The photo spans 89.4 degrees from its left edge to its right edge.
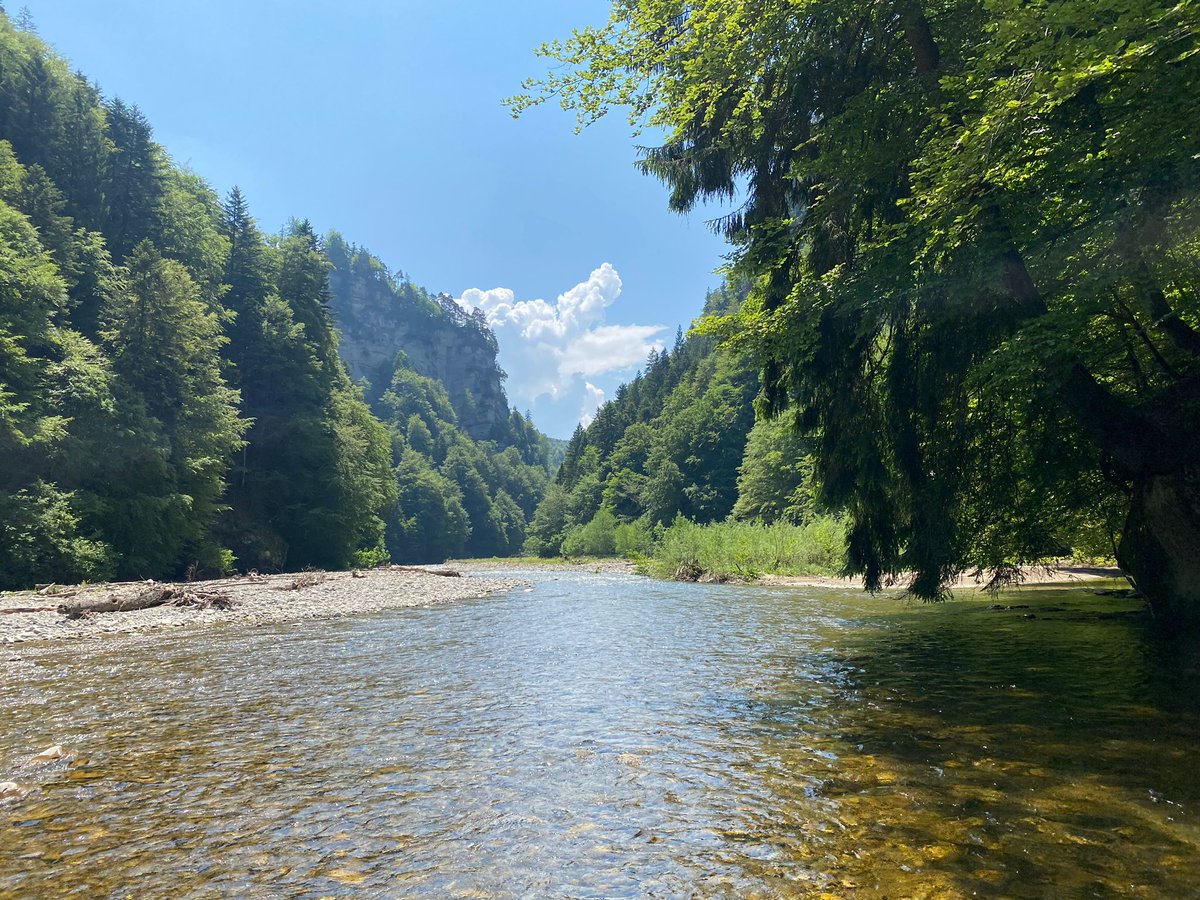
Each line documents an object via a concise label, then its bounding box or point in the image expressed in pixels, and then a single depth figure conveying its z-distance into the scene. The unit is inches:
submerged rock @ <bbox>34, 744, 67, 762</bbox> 224.5
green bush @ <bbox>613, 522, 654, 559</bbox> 2807.6
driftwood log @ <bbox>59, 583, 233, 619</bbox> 669.3
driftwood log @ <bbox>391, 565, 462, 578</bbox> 1692.9
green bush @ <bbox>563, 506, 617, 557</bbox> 3248.0
